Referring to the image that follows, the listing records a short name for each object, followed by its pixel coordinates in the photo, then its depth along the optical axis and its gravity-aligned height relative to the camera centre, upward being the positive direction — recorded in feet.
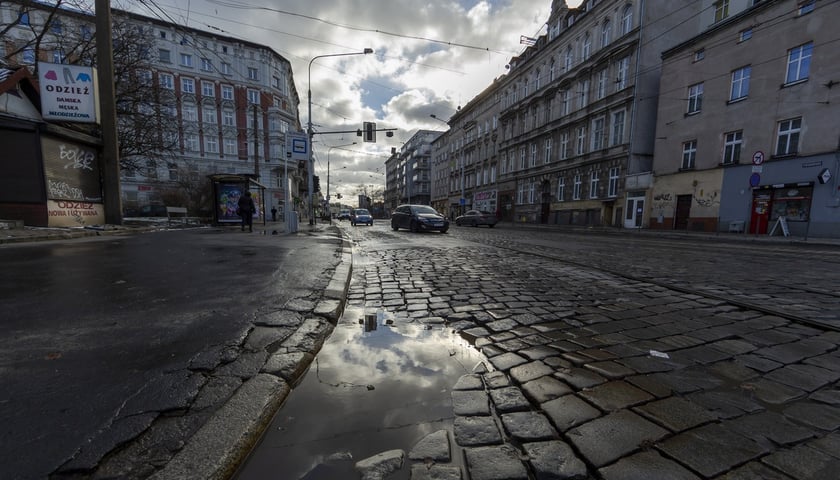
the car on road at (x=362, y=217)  102.67 -2.61
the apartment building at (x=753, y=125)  50.55 +16.38
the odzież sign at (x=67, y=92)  35.47 +12.29
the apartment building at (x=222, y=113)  122.93 +37.81
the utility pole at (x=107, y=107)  37.68 +11.64
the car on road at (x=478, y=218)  84.23 -1.99
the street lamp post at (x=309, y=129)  62.71 +16.02
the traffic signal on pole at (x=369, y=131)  67.51 +16.00
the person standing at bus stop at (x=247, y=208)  48.80 -0.25
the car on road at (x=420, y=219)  54.65 -1.54
